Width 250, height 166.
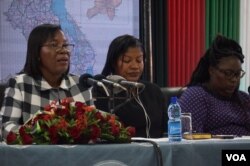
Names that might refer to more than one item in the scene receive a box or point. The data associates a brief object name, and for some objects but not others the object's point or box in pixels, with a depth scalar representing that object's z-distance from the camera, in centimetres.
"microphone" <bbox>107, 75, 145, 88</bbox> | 398
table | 330
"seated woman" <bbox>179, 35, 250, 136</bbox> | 596
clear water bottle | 403
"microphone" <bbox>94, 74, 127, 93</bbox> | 394
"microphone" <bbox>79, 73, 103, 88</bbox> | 416
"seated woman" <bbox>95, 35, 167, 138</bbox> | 598
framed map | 832
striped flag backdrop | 900
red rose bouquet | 342
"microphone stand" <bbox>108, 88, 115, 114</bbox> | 398
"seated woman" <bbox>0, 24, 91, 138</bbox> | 546
